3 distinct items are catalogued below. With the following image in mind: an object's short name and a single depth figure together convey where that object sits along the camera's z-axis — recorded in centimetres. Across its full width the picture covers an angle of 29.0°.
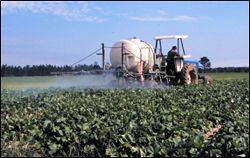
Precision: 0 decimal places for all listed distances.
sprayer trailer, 1947
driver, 2038
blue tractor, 2042
